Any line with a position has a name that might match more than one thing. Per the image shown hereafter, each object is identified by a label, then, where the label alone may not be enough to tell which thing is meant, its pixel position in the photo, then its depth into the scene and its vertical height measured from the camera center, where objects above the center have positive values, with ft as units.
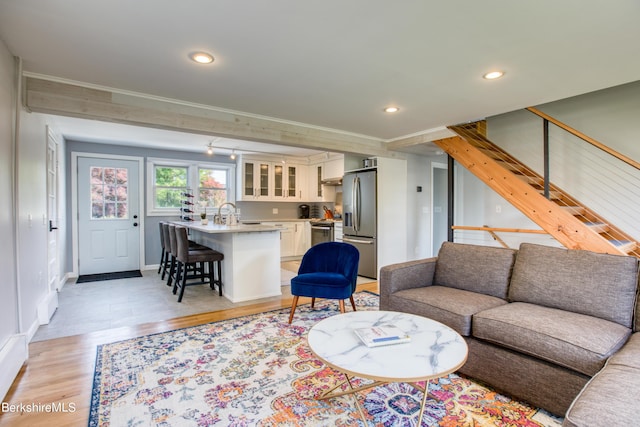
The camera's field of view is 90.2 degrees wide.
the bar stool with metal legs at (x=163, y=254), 17.44 -2.32
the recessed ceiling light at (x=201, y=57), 7.83 +3.92
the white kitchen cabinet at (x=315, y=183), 23.86 +2.28
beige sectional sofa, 4.52 -2.25
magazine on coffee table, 5.45 -2.18
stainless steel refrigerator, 17.47 -0.12
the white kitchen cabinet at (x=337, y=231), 20.55 -1.18
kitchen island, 13.01 -2.04
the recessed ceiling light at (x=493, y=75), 9.00 +3.95
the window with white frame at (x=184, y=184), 20.57 +2.04
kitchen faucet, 16.71 -0.28
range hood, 20.99 +2.24
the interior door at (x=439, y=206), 20.86 +0.44
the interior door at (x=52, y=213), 12.62 +0.06
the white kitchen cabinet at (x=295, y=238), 23.54 -1.87
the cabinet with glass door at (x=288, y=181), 23.95 +2.43
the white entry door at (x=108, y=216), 18.54 -0.10
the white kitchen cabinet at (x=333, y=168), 20.35 +2.95
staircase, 10.57 +0.57
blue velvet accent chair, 10.37 -2.13
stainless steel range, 21.77 -1.24
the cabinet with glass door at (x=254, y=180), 22.59 +2.40
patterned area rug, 5.83 -3.74
